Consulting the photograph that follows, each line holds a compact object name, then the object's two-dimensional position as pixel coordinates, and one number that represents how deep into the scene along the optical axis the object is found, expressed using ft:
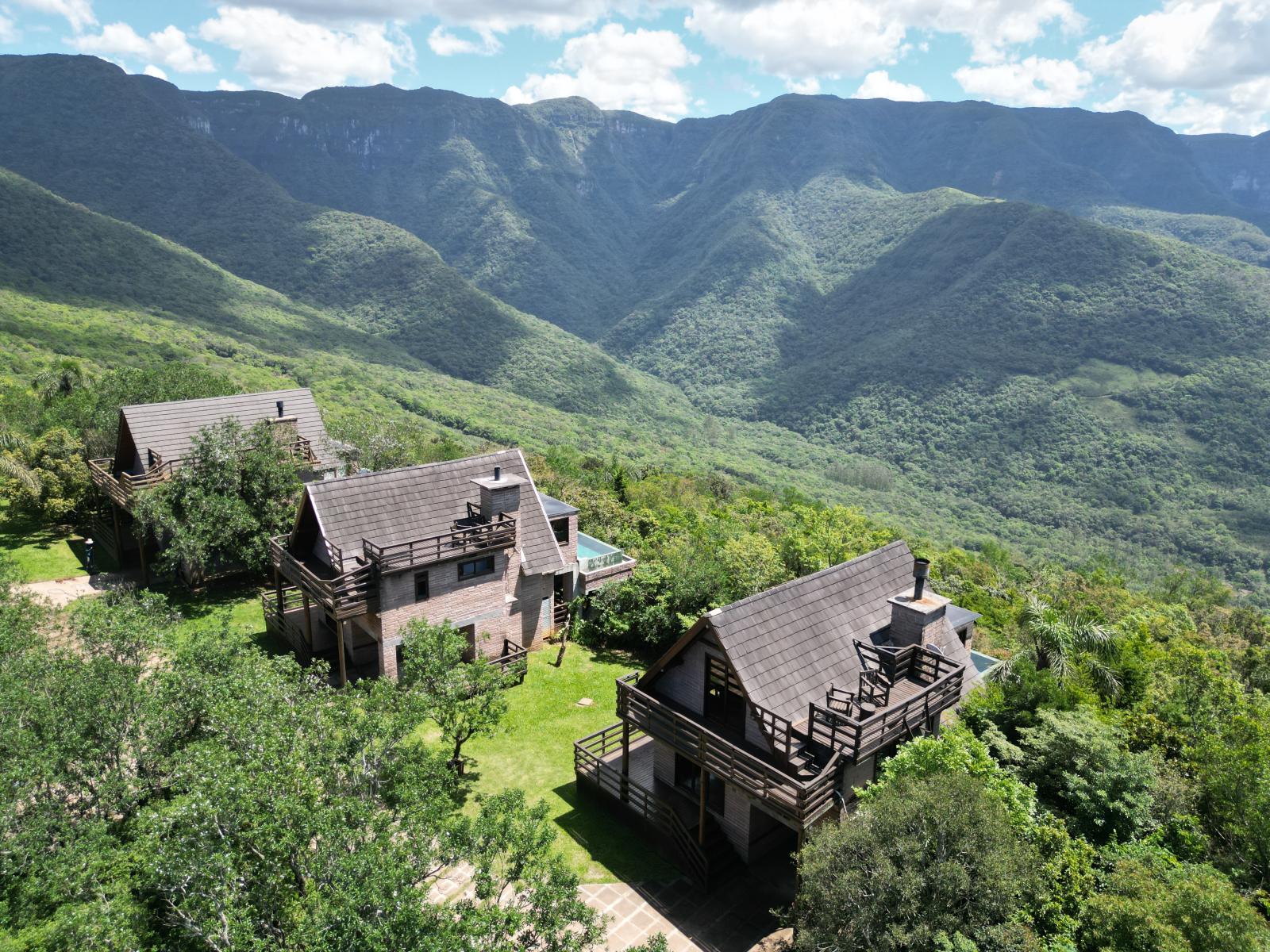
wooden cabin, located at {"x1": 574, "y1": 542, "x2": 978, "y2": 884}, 53.52
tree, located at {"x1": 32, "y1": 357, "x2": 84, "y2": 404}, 148.87
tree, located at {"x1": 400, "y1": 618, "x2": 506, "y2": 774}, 60.85
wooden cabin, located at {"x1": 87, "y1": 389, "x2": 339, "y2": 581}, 105.19
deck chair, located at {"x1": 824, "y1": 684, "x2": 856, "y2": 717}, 56.39
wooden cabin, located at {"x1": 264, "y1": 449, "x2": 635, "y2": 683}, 79.71
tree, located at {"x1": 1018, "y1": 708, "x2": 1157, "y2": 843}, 51.26
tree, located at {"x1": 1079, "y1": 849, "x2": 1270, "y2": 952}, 36.58
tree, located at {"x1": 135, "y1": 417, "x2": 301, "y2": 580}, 93.97
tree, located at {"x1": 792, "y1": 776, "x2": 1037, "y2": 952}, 39.45
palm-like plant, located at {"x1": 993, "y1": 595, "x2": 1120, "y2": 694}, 71.31
